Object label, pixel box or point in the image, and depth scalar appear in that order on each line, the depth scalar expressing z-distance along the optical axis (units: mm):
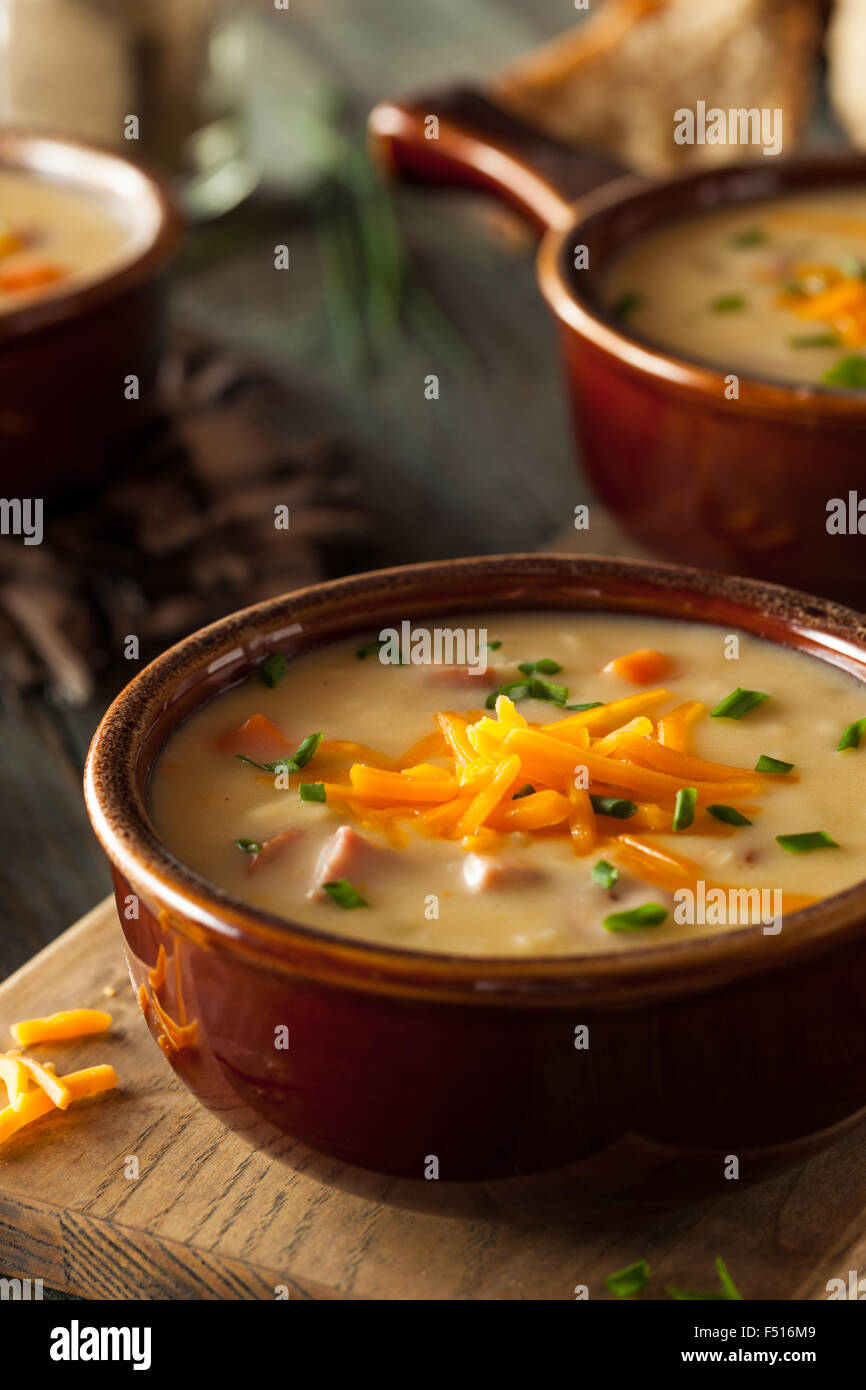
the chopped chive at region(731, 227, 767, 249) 782
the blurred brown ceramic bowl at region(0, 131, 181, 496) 738
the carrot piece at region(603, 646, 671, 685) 585
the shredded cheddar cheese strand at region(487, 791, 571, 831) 538
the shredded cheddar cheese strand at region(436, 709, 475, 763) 553
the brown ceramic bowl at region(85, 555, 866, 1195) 501
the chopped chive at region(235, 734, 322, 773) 560
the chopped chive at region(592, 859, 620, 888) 528
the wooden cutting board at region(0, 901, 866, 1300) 537
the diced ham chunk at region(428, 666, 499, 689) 586
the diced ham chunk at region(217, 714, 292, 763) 566
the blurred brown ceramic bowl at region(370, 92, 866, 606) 677
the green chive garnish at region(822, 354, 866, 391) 693
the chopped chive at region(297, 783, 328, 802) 550
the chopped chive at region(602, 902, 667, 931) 519
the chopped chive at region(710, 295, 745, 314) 745
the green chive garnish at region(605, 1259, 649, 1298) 532
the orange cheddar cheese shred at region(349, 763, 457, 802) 546
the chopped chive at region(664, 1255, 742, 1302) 533
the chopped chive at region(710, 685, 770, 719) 571
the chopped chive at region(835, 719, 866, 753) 563
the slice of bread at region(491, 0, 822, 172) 981
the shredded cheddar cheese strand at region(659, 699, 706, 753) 558
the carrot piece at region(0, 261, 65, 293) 777
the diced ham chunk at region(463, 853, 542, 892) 528
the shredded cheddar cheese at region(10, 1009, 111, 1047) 584
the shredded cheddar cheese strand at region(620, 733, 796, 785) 549
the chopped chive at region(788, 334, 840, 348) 718
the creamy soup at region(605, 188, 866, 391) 717
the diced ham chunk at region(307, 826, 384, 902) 531
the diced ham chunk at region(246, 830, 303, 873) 538
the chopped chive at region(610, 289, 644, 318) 747
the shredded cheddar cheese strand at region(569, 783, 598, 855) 537
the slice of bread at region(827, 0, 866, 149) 970
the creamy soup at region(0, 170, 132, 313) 778
